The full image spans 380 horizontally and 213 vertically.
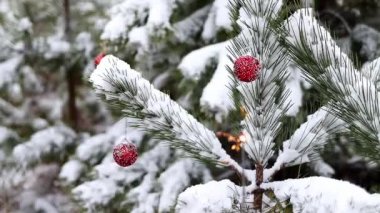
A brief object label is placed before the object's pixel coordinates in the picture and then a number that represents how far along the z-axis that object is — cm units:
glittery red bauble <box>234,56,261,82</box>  130
